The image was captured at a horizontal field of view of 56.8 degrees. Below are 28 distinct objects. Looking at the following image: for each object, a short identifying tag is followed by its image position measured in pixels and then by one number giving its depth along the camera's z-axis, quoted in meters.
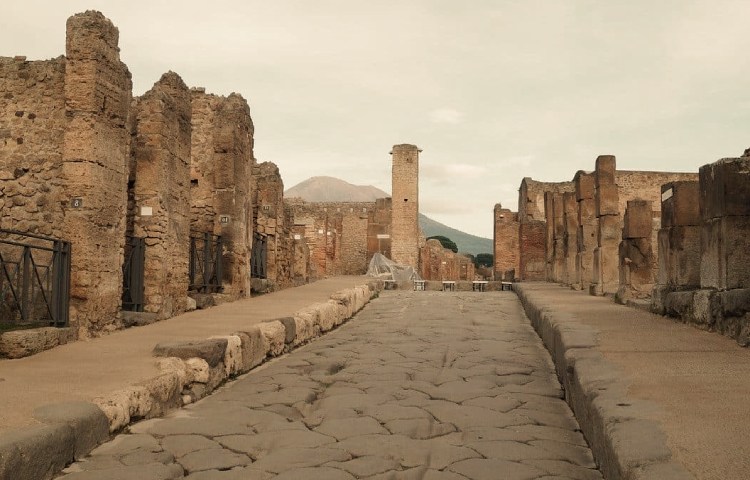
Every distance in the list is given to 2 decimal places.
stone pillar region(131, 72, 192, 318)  9.73
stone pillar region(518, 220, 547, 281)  29.44
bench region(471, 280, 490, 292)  26.51
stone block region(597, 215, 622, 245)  14.21
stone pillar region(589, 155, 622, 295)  14.23
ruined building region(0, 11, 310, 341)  7.79
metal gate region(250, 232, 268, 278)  15.70
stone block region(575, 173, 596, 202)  16.80
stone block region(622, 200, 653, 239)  12.20
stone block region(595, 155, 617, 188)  14.25
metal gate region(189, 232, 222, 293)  12.37
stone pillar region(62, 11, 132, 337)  7.76
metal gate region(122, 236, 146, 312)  9.50
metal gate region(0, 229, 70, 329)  6.65
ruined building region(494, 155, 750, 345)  6.84
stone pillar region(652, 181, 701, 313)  9.13
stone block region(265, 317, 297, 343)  8.05
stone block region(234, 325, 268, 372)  6.64
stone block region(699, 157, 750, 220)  6.82
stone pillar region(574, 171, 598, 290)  16.30
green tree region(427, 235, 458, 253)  76.00
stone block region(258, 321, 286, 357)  7.40
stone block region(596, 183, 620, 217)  14.24
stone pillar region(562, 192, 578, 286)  18.53
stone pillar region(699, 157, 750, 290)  6.82
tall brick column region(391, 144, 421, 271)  40.06
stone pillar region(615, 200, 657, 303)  12.15
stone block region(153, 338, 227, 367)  5.72
